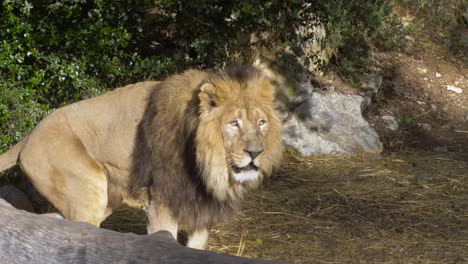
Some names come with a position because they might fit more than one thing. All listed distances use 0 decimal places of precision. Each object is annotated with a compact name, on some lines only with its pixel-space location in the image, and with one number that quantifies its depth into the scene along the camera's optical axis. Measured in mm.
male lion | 8852
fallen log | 5641
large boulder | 15539
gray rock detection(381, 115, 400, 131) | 16672
